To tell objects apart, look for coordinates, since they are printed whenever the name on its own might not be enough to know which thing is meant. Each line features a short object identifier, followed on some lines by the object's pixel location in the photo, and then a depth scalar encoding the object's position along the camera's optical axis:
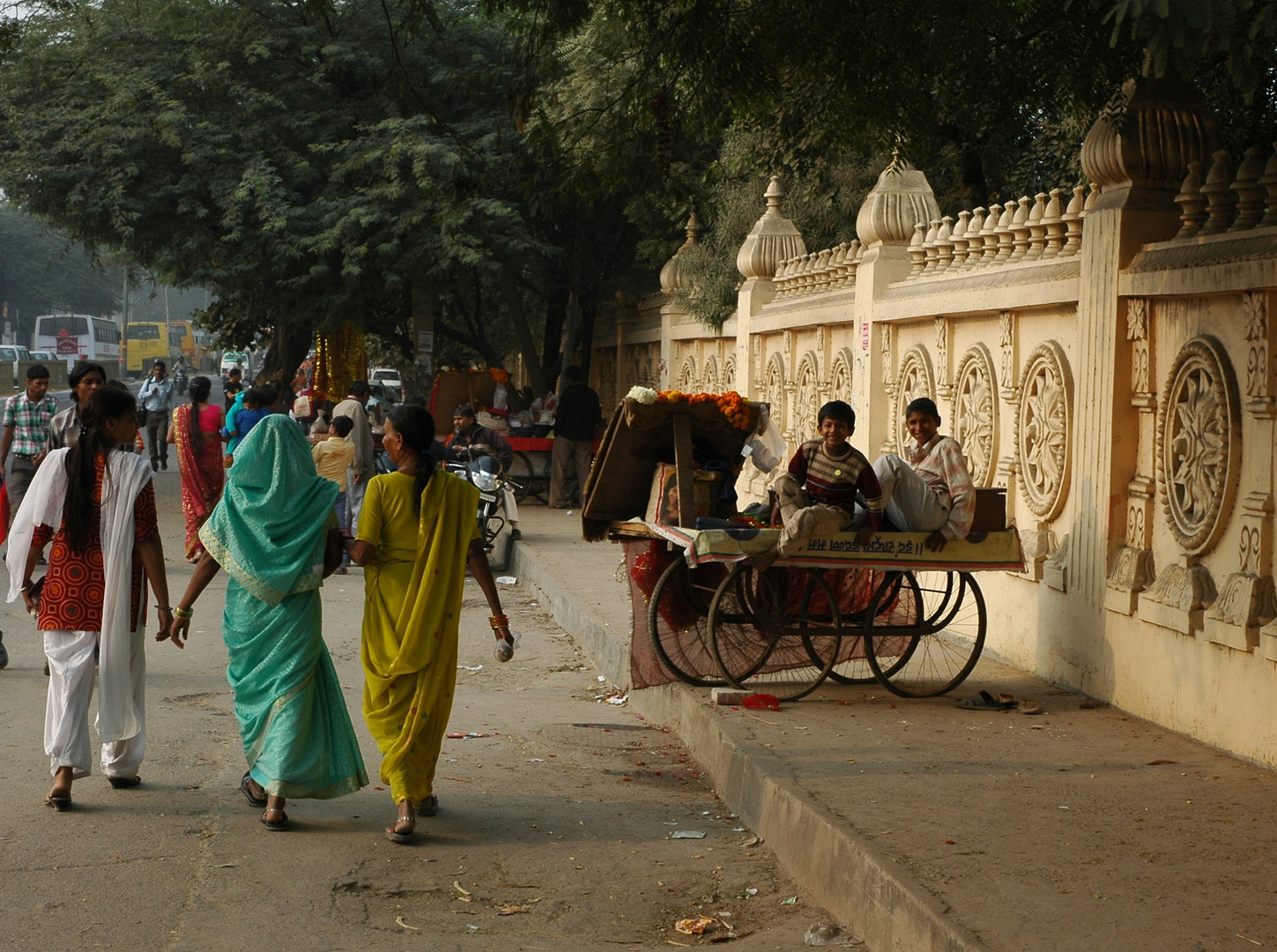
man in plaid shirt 11.98
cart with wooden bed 7.22
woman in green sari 5.40
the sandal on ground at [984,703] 7.17
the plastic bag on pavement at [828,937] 4.46
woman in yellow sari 5.42
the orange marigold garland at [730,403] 7.74
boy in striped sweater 7.01
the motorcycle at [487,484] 13.92
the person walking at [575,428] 17.38
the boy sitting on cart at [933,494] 7.20
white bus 75.00
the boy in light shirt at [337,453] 12.57
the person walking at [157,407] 23.50
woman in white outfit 5.80
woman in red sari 12.64
